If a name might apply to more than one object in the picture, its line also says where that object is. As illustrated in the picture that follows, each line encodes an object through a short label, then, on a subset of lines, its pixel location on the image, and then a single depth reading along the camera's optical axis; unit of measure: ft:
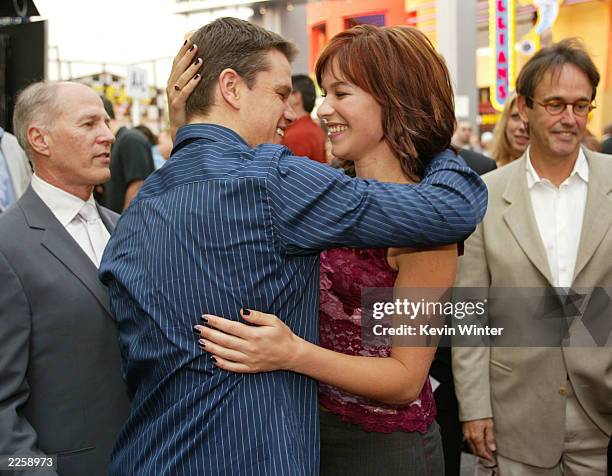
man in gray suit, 6.07
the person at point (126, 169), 20.22
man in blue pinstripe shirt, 4.82
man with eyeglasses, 7.96
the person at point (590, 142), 17.81
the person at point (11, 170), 12.96
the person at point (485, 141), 48.62
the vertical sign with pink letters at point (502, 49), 48.75
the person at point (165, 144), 23.89
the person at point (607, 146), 19.96
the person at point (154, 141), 28.35
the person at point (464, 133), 40.66
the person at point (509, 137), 14.05
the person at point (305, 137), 15.74
